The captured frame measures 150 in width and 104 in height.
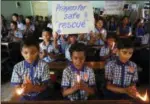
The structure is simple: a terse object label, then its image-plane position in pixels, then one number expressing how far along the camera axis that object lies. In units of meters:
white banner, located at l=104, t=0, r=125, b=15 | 6.72
